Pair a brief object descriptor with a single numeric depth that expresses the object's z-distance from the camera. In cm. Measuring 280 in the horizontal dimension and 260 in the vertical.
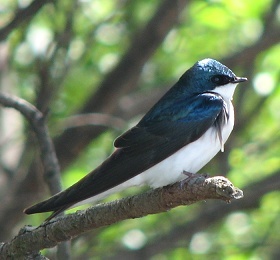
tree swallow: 612
